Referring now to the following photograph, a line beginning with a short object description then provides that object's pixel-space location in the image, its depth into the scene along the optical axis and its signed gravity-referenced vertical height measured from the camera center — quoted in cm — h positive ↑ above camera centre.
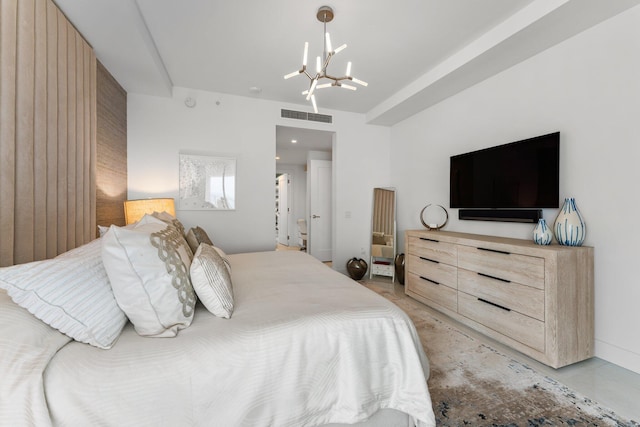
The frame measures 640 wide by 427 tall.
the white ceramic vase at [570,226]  205 -9
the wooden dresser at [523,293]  190 -64
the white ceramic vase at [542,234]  213 -16
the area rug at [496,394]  144 -108
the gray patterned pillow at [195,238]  200 -22
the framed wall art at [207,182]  352 +38
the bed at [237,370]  84 -57
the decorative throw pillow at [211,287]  122 -35
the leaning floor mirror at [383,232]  427 -32
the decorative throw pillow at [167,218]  211 -6
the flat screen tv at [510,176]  229 +37
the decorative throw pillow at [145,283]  106 -29
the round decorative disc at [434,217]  346 -5
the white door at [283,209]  797 +7
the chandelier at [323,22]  205 +155
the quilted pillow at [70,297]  92 -31
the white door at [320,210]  588 +5
